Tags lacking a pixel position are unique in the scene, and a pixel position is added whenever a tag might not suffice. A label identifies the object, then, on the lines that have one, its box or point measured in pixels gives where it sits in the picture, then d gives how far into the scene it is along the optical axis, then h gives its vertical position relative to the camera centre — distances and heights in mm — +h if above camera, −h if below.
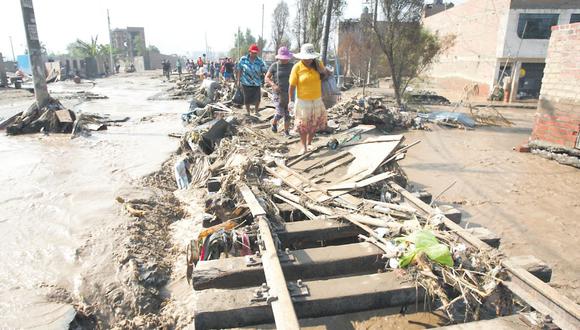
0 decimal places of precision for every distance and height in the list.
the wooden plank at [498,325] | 2186 -1506
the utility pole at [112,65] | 47094 +0
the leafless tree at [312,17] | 22141 +3298
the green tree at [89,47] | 48312 +2291
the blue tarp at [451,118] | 12312 -1668
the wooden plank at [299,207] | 3655 -1410
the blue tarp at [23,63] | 38544 +121
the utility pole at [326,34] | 13539 +1192
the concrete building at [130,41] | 76438 +5256
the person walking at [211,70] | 28561 -357
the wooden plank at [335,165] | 4664 -1260
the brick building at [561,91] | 7512 -448
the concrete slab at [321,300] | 2385 -1532
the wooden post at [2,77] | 24947 -865
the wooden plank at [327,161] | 4923 -1251
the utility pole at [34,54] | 11242 +315
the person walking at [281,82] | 6984 -289
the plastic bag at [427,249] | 2635 -1297
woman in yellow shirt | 5422 -401
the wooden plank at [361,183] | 3939 -1223
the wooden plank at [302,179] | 4035 -1288
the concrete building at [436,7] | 38750 +6428
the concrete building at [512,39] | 19234 +1672
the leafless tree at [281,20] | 42688 +5273
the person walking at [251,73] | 8609 -154
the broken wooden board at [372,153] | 4422 -1086
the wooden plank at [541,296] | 2141 -1394
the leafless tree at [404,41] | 14266 +1087
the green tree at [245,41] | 55256 +4633
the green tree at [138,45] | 77325 +4221
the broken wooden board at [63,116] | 10836 -1501
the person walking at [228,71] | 16266 -212
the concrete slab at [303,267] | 2729 -1501
